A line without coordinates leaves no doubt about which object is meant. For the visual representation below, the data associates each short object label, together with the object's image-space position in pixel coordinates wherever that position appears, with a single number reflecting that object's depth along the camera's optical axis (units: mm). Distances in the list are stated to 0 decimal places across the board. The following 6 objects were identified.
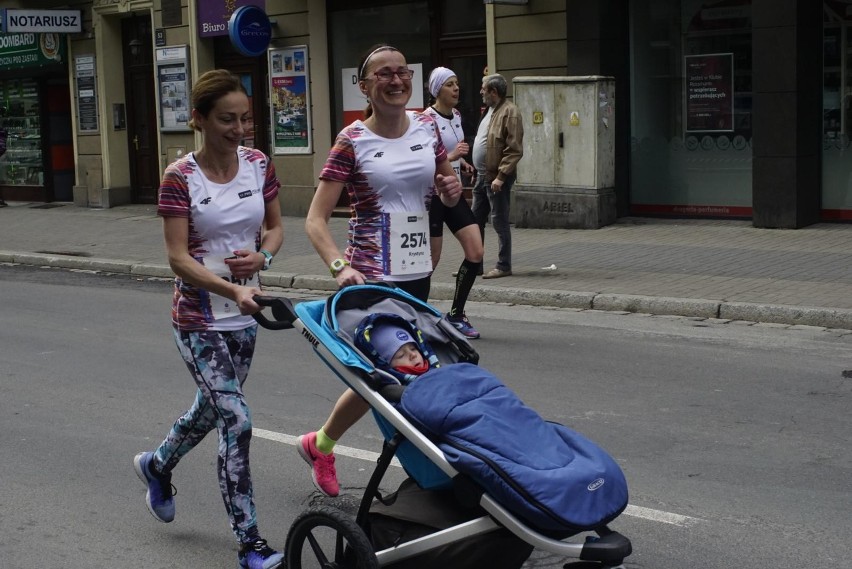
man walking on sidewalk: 11508
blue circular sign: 18016
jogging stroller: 3574
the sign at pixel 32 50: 22688
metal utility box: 14906
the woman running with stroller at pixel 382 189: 5156
